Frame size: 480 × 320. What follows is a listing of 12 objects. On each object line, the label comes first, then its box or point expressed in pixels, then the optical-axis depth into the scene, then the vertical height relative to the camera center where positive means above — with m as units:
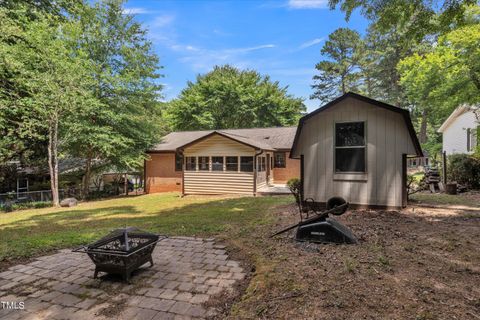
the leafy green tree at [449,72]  10.23 +4.06
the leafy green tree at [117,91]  14.66 +4.44
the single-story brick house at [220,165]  14.09 -0.12
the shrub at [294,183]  10.87 -0.96
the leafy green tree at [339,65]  30.47 +11.88
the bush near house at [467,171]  11.51 -0.36
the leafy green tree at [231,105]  28.86 +6.64
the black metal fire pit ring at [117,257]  3.30 -1.23
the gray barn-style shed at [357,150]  6.97 +0.36
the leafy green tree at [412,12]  6.31 +3.85
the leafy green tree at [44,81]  11.91 +3.95
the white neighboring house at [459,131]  16.80 +2.29
